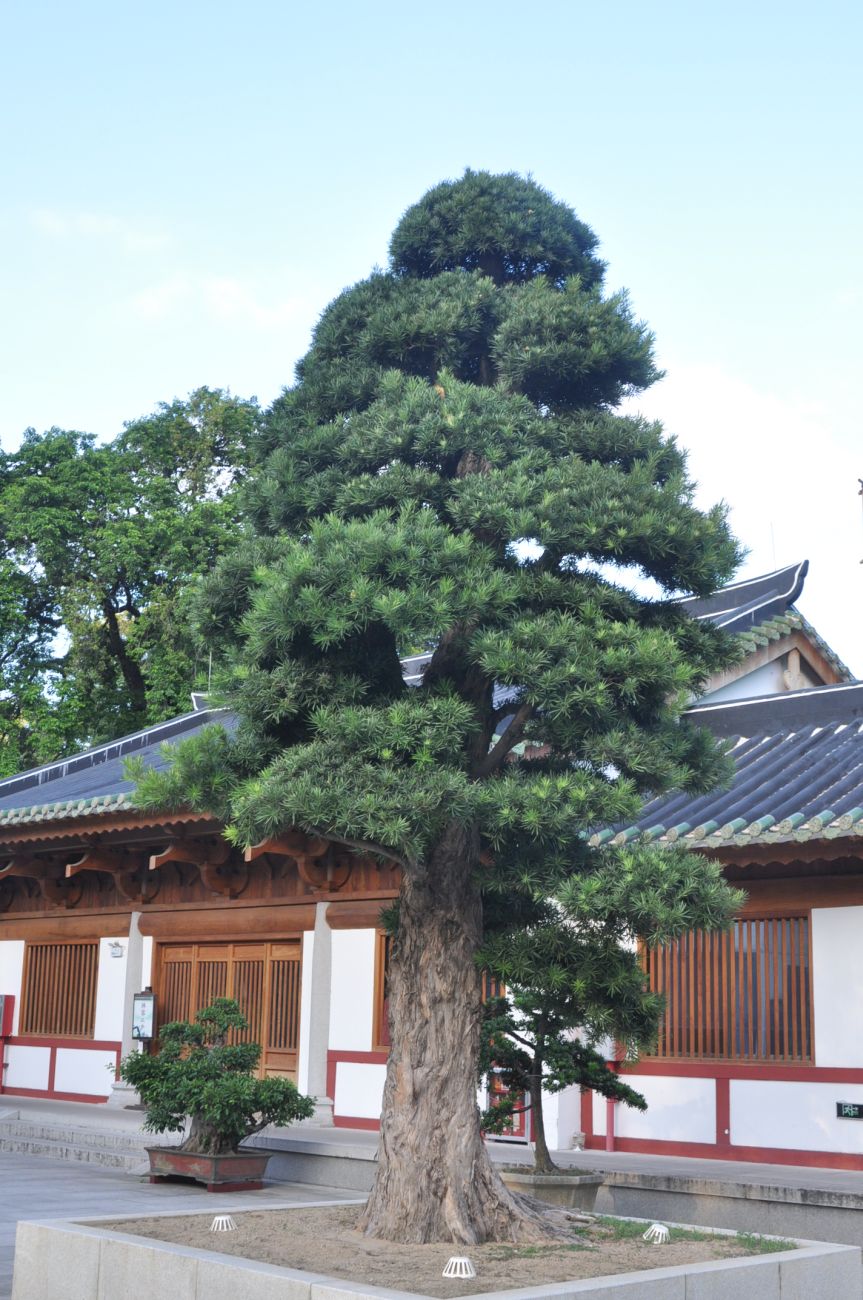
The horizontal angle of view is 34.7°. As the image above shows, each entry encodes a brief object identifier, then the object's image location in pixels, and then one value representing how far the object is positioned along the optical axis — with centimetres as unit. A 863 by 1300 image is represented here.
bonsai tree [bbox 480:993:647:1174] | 831
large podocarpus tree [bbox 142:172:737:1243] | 604
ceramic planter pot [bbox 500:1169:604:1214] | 800
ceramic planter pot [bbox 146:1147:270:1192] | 1062
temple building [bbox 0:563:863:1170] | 996
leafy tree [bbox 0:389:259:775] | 2738
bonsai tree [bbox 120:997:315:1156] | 1039
